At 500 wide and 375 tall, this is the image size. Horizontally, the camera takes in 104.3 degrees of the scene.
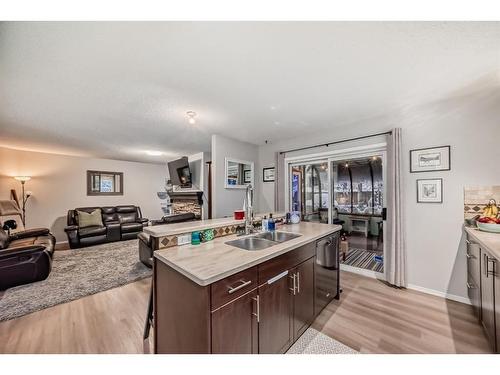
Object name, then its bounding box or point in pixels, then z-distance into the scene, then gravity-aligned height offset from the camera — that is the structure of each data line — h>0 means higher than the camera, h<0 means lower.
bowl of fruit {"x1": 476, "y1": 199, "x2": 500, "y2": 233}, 1.83 -0.32
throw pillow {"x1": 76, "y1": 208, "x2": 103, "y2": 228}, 4.86 -0.75
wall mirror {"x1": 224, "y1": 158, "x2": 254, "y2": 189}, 3.74 +0.31
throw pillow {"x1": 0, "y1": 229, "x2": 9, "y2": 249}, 2.81 -0.76
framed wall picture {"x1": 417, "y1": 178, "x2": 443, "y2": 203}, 2.38 -0.04
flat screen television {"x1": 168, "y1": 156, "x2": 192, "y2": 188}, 5.40 +0.47
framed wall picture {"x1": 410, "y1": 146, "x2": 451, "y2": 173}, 2.35 +0.35
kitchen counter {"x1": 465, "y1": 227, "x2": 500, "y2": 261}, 1.37 -0.44
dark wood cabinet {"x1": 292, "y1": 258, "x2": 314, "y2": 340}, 1.63 -0.97
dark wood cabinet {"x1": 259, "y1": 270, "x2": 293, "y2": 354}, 1.31 -0.92
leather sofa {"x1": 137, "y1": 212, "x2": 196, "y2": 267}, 3.30 -0.85
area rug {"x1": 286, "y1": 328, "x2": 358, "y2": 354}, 1.57 -1.32
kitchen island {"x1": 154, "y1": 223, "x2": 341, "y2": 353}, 1.05 -0.70
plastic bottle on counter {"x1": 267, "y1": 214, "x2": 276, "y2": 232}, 2.27 -0.44
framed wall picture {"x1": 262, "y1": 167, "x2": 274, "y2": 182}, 4.16 +0.31
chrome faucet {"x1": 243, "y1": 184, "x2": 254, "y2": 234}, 2.11 -0.30
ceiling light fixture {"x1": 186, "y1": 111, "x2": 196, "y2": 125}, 2.63 +1.02
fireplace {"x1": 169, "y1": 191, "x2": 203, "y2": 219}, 5.36 -0.39
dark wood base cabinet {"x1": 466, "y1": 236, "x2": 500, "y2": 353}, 1.41 -0.87
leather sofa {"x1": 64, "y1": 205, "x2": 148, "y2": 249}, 4.56 -0.97
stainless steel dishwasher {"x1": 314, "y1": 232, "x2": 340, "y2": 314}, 1.96 -0.90
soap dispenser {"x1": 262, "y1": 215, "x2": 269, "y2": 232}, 2.28 -0.43
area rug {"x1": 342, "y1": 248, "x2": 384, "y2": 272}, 3.09 -1.25
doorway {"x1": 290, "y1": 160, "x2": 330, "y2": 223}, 3.68 -0.06
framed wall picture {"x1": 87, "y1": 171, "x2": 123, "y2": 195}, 5.82 +0.21
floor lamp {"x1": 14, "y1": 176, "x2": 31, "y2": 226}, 4.65 -0.19
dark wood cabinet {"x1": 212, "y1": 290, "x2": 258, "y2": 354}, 1.04 -0.80
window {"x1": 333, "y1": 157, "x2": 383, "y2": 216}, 3.39 +0.01
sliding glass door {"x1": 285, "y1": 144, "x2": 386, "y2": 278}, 3.15 -0.14
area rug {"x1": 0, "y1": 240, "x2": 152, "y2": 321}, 2.27 -1.33
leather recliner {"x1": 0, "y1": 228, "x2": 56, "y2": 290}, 2.58 -1.02
